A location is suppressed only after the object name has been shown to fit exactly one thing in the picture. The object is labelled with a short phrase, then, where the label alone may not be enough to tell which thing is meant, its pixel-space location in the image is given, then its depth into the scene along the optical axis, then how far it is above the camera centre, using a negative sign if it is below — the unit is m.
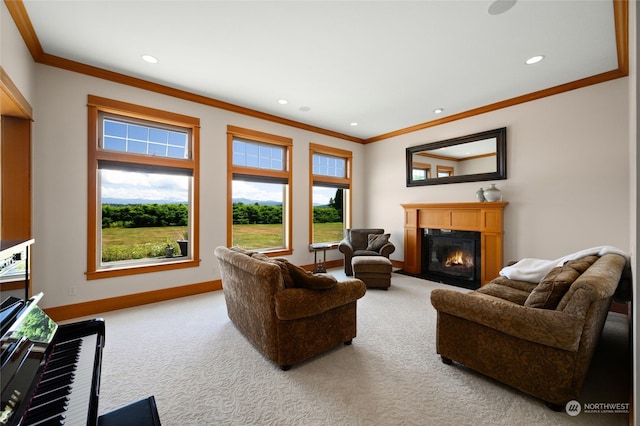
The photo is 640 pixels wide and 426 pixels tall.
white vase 4.12 +0.30
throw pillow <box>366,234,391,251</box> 5.06 -0.55
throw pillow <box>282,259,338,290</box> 2.15 -0.54
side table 5.11 -0.86
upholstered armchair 4.82 -0.61
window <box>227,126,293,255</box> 4.45 +0.41
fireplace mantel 4.15 -0.20
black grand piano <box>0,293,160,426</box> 0.70 -0.54
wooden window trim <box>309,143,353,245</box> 5.37 +0.80
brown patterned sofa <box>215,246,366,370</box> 2.04 -0.77
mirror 4.25 +0.97
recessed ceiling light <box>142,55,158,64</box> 2.93 +1.75
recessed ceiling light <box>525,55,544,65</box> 2.92 +1.73
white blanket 2.42 -0.60
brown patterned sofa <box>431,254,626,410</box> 1.55 -0.77
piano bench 1.08 -0.86
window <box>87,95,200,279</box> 3.30 +0.34
